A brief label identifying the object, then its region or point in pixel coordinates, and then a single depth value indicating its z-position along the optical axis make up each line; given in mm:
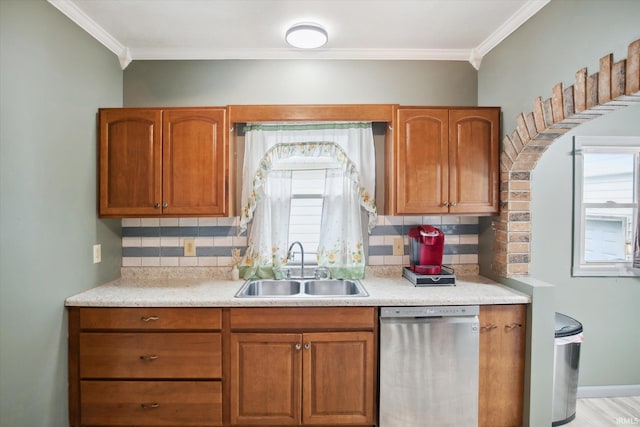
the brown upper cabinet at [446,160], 2330
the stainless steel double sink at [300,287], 2520
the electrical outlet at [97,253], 2281
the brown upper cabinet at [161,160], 2309
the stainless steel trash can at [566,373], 2238
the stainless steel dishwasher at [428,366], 2004
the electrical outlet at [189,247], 2617
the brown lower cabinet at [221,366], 2014
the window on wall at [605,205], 2568
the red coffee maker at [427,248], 2391
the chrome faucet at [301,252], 2506
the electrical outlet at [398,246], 2646
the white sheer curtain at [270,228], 2555
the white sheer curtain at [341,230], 2555
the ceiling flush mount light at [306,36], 2146
